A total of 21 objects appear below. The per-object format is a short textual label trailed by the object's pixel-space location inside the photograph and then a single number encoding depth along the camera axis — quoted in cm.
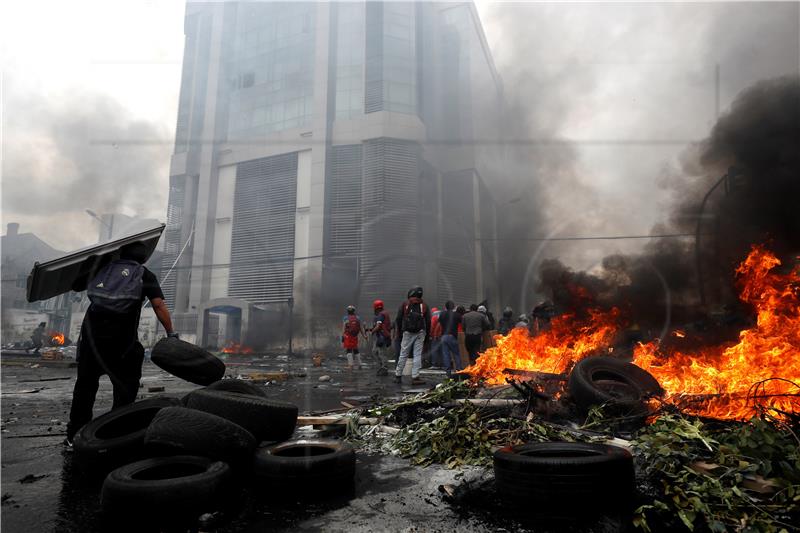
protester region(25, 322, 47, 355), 1770
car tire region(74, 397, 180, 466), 304
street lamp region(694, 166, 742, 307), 904
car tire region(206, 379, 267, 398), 407
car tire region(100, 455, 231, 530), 222
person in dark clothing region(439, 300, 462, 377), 1011
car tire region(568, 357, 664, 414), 417
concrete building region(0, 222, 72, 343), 2994
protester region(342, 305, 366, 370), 1205
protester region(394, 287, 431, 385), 888
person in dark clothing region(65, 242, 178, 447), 359
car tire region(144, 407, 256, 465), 272
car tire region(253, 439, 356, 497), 263
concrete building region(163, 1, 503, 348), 2306
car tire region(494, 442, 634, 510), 232
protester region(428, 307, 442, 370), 1219
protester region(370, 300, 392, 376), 1201
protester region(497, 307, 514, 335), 1363
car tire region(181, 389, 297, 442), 326
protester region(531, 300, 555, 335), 1131
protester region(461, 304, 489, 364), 996
